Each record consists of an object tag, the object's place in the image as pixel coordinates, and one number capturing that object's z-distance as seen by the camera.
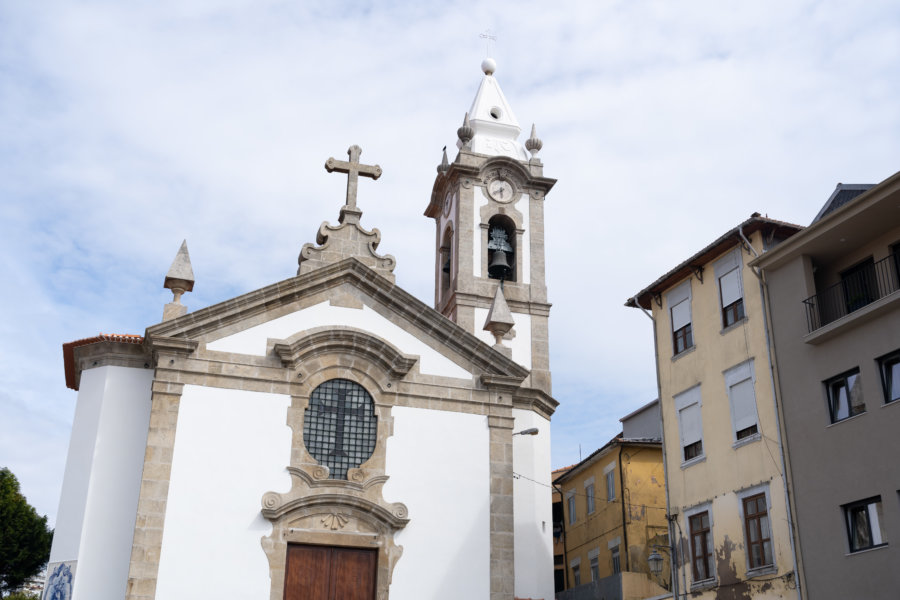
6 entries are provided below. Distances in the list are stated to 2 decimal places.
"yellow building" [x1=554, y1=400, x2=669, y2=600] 28.19
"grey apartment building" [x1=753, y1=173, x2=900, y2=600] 16.28
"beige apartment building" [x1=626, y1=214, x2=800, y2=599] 18.98
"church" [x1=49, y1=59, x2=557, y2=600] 17.47
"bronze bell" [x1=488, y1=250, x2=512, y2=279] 27.23
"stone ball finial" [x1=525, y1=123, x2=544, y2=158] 29.89
